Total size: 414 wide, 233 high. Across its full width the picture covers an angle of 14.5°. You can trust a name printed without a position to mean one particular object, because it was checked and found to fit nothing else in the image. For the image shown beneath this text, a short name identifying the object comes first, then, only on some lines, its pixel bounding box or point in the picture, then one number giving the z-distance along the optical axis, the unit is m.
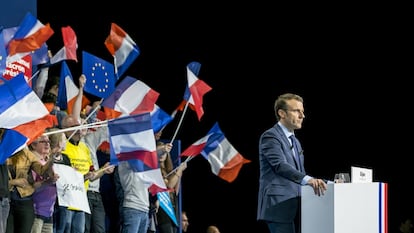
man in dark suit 10.74
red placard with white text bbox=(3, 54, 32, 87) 13.86
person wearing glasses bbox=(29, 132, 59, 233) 12.64
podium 10.46
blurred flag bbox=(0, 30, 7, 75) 12.06
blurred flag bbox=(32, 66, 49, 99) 14.86
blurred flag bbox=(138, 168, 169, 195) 14.25
